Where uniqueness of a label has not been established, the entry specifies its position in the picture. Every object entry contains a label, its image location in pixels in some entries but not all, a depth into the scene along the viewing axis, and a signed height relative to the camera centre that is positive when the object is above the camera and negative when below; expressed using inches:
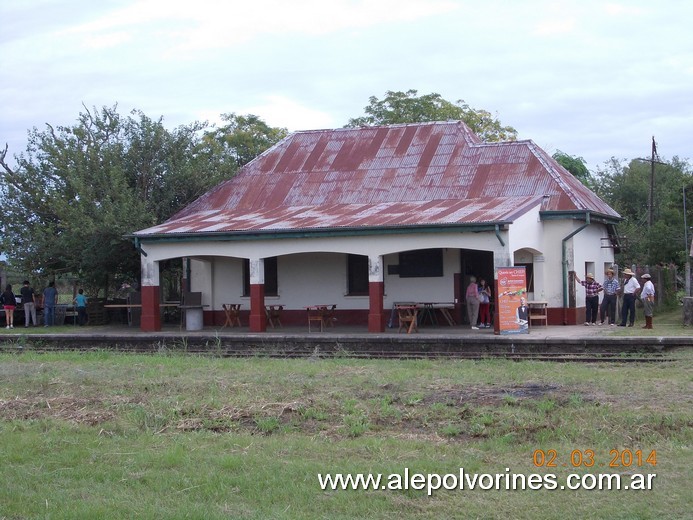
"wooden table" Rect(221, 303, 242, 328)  984.9 -22.8
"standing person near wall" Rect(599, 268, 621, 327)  866.8 -9.2
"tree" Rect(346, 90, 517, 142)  1584.6 +317.4
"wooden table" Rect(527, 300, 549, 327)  893.7 -22.0
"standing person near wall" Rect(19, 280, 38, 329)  1078.4 -7.0
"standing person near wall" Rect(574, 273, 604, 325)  888.9 -9.2
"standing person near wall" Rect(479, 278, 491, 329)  880.3 -14.8
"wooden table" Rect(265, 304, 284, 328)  975.0 -23.0
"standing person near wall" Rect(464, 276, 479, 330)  851.4 -11.1
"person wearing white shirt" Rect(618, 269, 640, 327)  833.5 -8.2
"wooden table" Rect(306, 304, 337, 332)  882.7 -22.6
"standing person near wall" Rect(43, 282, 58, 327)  1092.5 -8.6
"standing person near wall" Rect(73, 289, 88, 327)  1101.7 -14.2
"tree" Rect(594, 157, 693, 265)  1352.1 +159.9
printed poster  768.9 -10.4
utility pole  1522.3 +175.3
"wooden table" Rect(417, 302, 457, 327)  900.6 -21.9
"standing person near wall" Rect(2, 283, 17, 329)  1056.2 -8.9
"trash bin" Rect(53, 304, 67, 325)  1135.6 -23.3
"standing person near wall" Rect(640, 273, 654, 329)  799.7 -9.0
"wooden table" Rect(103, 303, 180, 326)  1010.0 -12.5
